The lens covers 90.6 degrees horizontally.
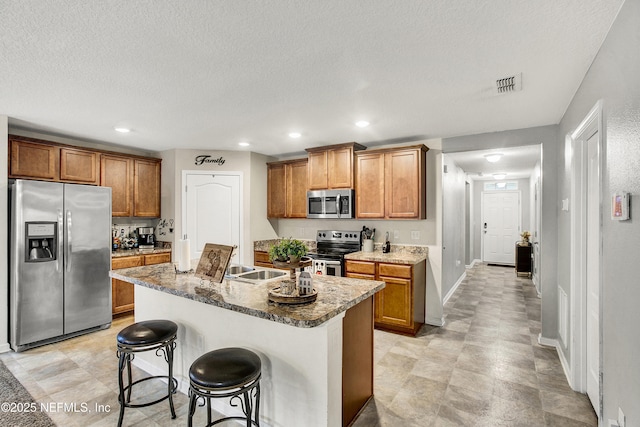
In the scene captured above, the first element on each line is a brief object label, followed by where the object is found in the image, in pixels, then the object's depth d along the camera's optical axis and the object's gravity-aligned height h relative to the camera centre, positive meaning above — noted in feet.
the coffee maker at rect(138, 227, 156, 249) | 16.74 -1.19
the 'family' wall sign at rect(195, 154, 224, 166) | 16.81 +2.93
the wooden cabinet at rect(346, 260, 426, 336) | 12.32 -3.20
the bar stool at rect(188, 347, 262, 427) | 5.25 -2.73
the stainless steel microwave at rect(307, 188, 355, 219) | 14.88 +0.54
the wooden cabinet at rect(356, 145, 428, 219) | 13.39 +1.39
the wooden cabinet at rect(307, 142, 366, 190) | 14.83 +2.37
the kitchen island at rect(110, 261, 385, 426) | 5.93 -2.67
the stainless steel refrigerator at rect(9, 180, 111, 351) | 11.05 -1.74
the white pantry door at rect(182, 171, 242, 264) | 16.61 +0.30
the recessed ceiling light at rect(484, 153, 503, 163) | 16.33 +3.03
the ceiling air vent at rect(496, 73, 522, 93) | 7.67 +3.28
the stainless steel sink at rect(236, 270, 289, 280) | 8.91 -1.73
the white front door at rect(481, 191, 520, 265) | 28.19 -0.99
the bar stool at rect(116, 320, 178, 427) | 6.85 -2.78
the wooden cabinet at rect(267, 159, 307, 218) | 17.12 +1.43
